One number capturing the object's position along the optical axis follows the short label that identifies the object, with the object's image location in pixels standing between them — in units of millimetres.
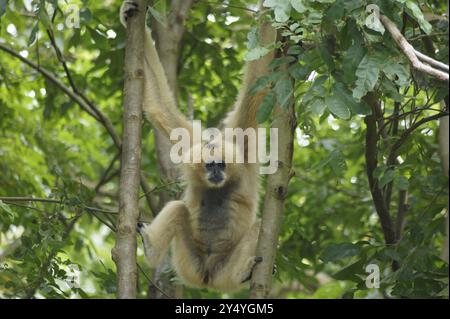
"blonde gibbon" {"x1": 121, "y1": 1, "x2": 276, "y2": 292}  6348
